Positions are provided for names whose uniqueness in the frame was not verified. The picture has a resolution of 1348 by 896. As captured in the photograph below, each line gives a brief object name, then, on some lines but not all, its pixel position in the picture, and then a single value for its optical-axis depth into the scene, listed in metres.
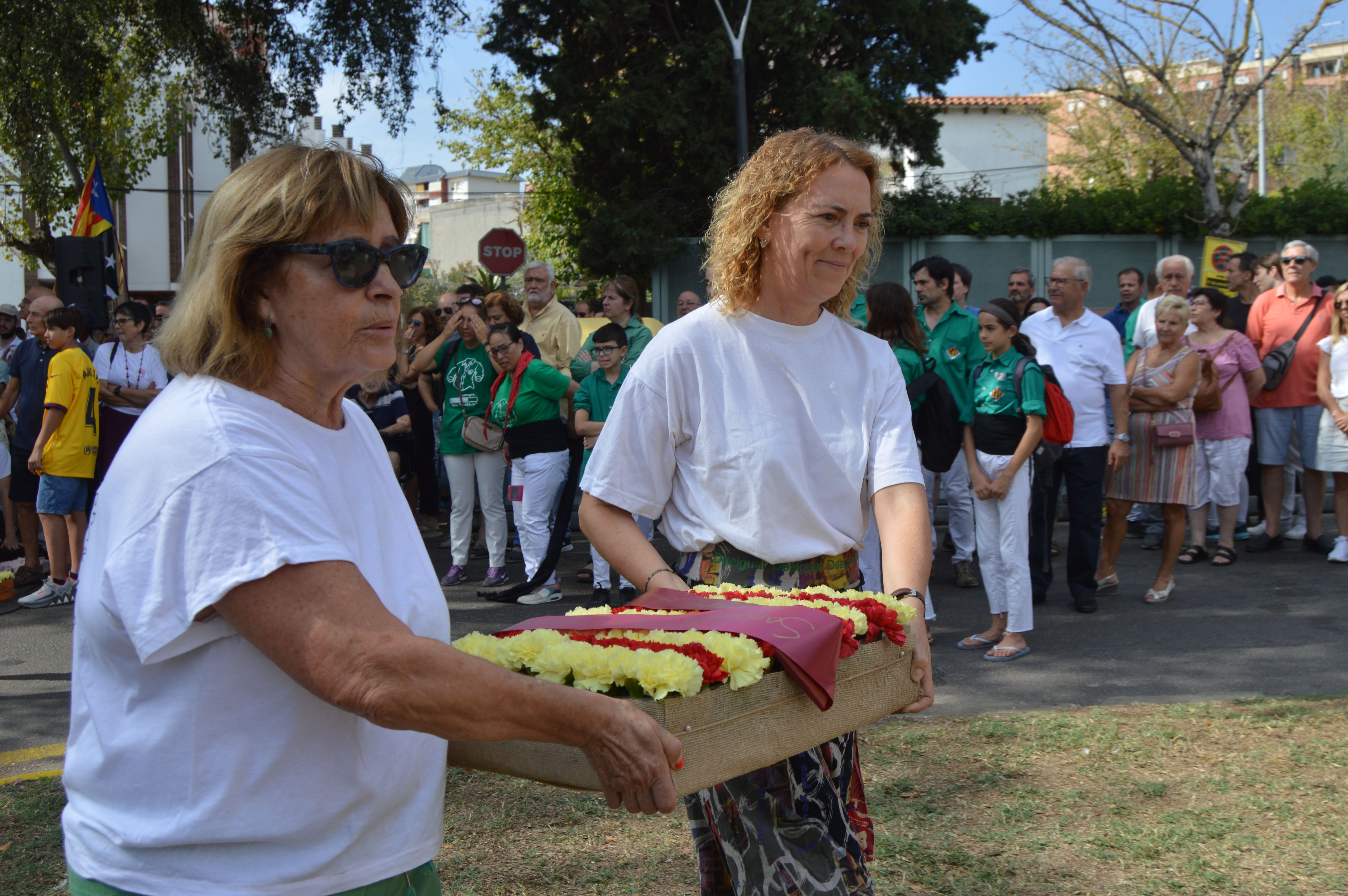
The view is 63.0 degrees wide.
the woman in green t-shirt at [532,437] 8.13
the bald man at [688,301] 10.52
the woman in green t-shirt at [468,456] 8.63
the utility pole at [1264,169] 39.38
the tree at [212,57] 14.38
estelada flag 11.11
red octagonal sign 16.98
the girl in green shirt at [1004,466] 6.40
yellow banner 11.79
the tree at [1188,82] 19.05
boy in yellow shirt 8.39
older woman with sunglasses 1.41
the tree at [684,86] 21.34
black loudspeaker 10.25
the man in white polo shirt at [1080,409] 7.38
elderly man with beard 10.11
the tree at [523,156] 33.19
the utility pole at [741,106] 18.34
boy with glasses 8.19
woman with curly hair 2.37
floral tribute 1.61
